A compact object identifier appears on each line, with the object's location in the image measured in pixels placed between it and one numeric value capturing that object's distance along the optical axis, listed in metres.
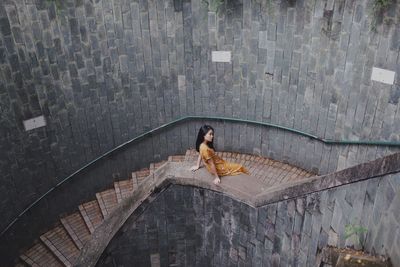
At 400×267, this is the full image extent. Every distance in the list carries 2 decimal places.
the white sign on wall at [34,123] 9.15
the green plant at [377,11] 7.59
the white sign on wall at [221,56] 9.80
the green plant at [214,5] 9.32
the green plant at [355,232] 5.45
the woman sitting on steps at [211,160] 7.40
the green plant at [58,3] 8.74
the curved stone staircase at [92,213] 9.62
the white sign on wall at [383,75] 7.88
